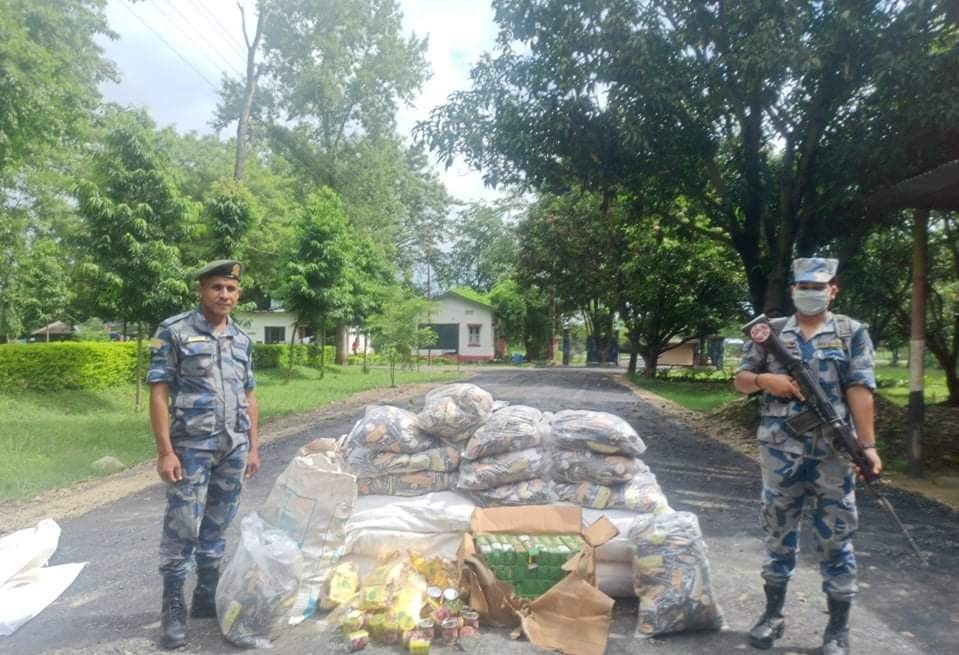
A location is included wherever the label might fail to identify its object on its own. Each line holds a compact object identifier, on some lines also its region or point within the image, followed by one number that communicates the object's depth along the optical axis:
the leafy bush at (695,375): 25.02
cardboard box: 3.29
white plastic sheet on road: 3.55
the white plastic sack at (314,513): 3.63
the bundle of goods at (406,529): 3.85
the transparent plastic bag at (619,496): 3.96
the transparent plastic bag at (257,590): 3.30
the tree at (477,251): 54.40
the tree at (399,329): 21.73
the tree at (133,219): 12.24
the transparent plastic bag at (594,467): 4.01
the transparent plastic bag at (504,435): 4.09
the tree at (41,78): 8.94
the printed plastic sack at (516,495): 4.03
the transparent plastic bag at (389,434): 4.16
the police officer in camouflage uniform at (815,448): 3.23
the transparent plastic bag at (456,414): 4.25
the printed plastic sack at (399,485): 4.13
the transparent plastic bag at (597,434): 4.05
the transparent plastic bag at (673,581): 3.40
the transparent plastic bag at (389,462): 4.13
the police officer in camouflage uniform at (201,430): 3.40
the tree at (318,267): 19.59
